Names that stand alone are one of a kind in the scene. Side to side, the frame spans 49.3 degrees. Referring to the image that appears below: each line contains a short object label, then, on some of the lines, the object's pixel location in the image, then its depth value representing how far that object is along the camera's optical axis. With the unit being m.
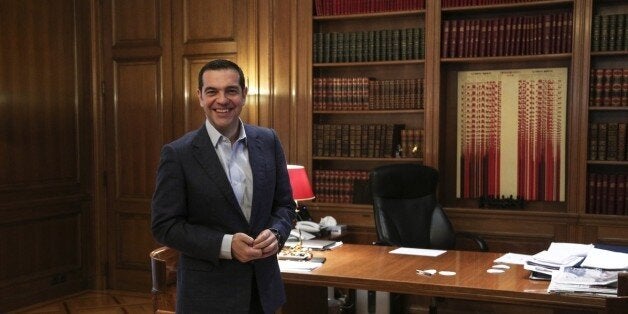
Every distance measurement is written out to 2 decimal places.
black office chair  4.13
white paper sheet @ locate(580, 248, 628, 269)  2.68
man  1.93
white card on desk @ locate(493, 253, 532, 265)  3.12
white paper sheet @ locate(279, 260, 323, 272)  3.04
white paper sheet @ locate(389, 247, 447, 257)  3.38
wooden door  5.30
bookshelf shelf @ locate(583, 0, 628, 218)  4.27
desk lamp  3.94
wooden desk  2.55
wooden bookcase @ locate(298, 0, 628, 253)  4.34
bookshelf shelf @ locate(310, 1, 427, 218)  4.78
